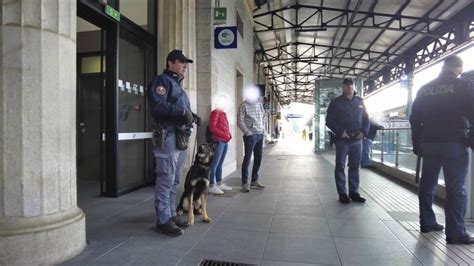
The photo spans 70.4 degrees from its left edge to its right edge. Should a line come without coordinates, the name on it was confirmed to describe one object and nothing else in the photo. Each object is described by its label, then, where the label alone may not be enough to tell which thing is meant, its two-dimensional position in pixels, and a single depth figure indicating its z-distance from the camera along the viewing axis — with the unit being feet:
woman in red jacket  17.42
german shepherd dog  12.25
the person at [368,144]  28.66
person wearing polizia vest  10.26
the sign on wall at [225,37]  20.49
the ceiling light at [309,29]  40.14
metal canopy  35.91
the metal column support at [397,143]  24.08
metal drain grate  8.80
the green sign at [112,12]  14.19
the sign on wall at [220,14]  20.25
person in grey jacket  18.89
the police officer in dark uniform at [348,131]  15.80
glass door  16.71
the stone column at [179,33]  18.37
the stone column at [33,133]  8.08
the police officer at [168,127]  10.54
